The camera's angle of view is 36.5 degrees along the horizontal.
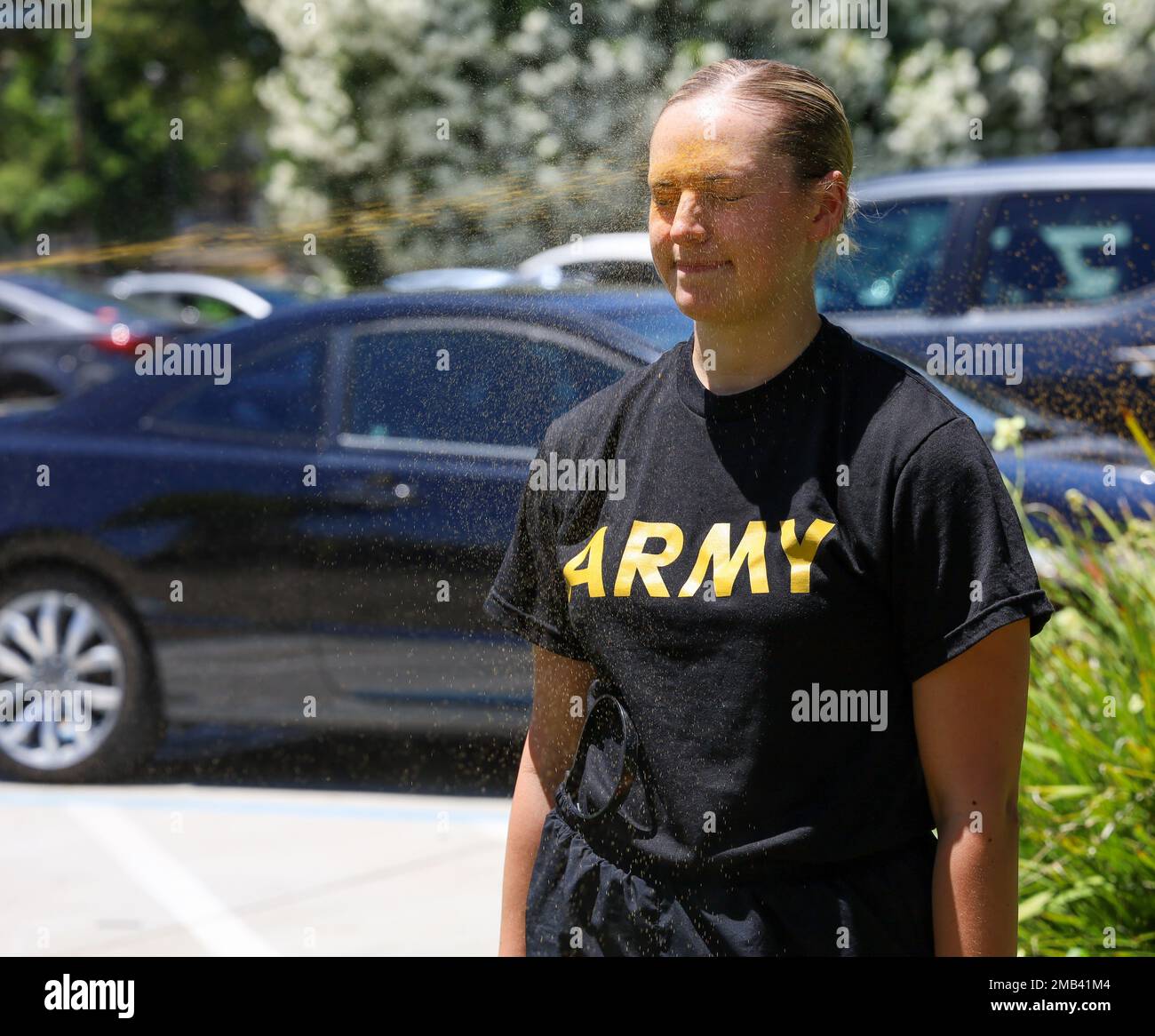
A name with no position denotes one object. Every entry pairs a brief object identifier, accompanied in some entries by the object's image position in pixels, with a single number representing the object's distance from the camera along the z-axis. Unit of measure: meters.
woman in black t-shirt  1.80
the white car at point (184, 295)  15.48
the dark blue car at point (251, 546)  3.80
